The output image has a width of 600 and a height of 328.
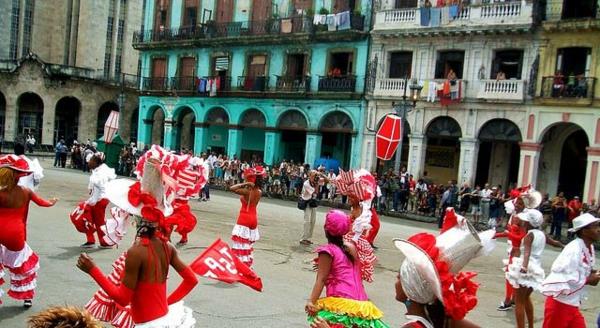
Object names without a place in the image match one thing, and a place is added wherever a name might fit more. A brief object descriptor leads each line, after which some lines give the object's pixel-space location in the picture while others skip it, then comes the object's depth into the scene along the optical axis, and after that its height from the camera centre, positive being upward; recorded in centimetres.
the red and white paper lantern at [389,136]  2136 +45
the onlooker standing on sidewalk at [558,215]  1911 -169
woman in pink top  439 -112
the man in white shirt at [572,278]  566 -111
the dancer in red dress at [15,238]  638 -135
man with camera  1271 -137
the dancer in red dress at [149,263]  391 -93
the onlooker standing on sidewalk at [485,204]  2153 -175
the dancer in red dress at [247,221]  916 -136
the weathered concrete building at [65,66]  4591 +438
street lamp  2152 +160
